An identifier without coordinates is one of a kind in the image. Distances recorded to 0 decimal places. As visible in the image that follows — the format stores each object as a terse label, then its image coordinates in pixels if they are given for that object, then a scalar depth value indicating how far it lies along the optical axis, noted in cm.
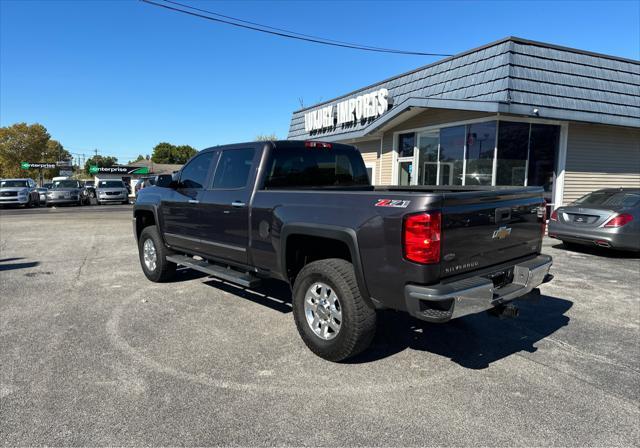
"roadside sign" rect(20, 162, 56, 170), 6091
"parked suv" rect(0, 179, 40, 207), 2391
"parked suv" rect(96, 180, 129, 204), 2784
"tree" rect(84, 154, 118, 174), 11408
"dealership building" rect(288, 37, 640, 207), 1077
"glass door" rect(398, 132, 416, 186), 1480
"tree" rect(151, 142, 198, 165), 10188
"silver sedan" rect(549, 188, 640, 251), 820
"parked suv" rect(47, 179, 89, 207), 2598
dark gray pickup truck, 326
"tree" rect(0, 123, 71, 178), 6469
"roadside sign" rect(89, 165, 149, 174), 4763
